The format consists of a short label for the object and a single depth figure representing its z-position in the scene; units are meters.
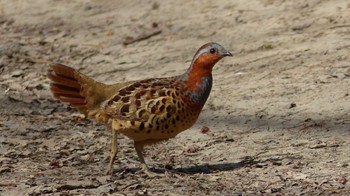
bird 13.58
